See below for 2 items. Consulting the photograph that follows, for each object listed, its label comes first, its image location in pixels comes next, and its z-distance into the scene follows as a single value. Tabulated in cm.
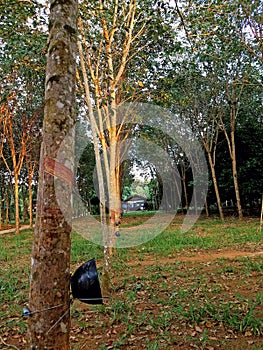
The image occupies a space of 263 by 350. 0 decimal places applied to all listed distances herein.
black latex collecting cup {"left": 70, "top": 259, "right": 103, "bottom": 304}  200
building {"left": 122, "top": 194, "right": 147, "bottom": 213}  5242
